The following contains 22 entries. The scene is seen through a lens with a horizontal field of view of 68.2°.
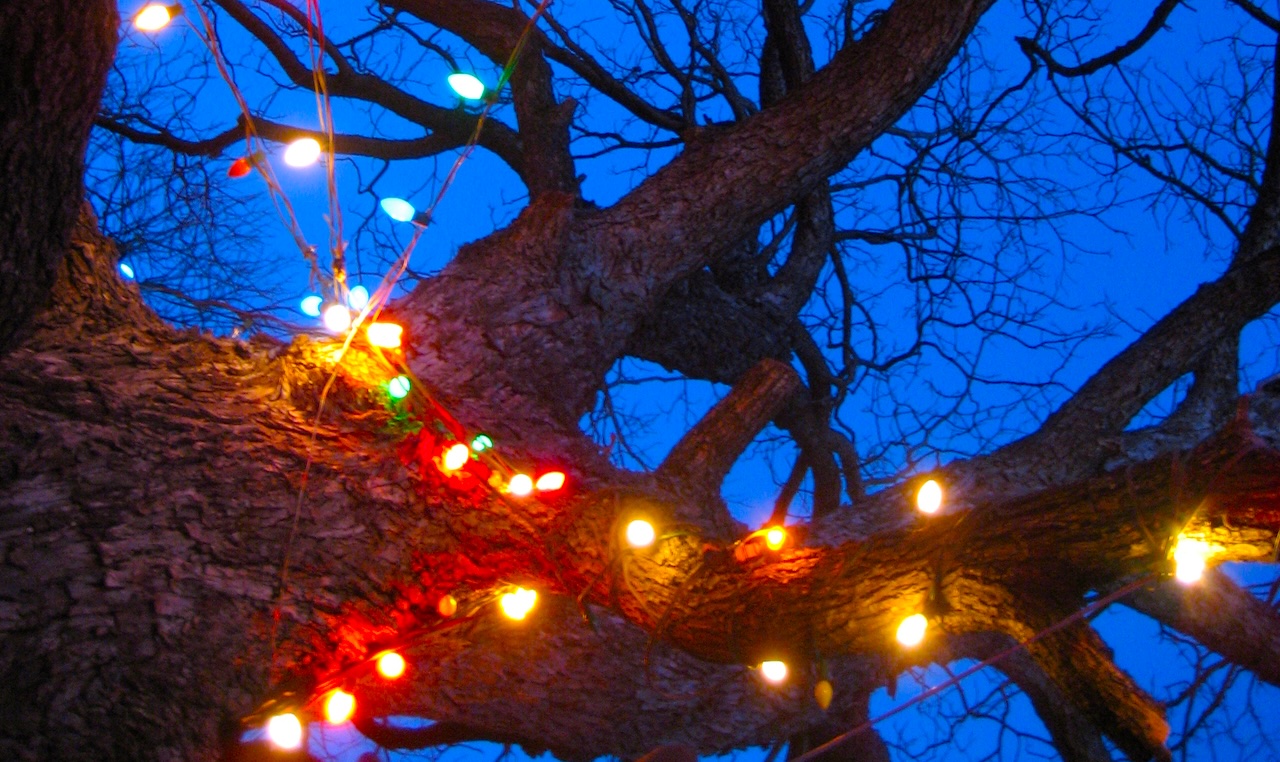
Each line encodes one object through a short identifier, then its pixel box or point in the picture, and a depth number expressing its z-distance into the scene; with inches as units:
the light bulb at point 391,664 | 81.9
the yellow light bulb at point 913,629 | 72.1
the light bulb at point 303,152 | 81.1
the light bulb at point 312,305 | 91.1
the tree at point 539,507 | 62.2
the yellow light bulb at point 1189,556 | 61.1
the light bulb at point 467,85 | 82.2
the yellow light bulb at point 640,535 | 83.8
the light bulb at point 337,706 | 77.7
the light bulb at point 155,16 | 71.6
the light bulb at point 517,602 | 86.0
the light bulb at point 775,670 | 86.6
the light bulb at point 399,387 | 87.6
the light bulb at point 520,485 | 87.0
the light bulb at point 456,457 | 83.6
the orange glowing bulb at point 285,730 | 74.2
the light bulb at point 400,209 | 79.9
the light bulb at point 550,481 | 88.0
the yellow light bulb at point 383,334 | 87.0
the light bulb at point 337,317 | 88.0
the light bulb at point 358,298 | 89.4
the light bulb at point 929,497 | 91.9
